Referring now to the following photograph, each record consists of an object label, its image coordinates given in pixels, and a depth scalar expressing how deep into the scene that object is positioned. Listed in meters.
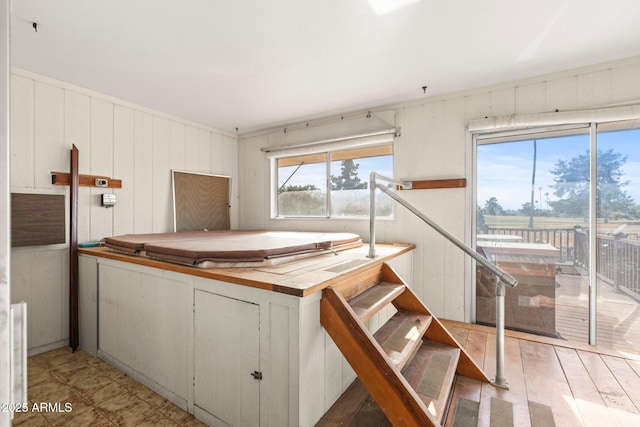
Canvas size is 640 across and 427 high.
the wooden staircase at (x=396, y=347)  1.29
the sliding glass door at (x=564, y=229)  2.43
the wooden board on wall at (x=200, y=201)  3.80
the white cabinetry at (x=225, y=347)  1.38
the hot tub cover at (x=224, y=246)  1.78
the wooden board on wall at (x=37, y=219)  2.40
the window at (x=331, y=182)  3.58
